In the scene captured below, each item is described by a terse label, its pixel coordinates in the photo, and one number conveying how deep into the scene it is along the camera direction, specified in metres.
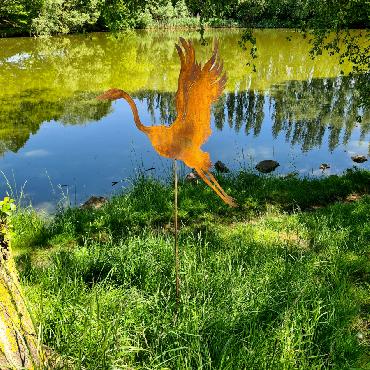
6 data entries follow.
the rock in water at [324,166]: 8.31
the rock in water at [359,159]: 8.74
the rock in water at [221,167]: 7.75
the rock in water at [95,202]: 6.35
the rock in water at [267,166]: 8.02
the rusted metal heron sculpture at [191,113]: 2.55
